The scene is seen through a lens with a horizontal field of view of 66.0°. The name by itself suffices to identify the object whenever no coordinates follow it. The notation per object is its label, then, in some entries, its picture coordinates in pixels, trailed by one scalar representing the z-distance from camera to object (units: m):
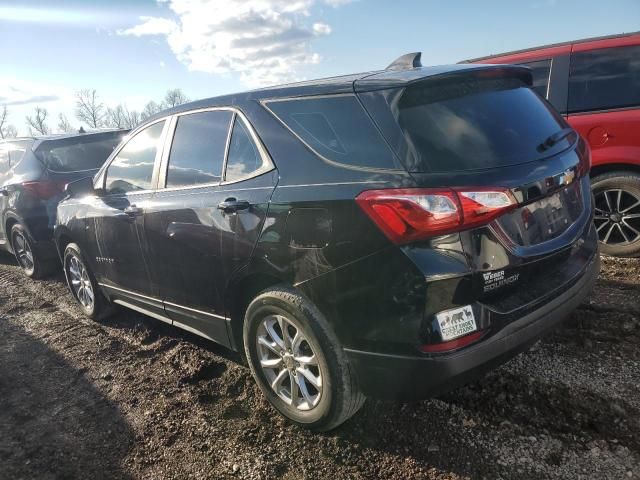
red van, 4.33
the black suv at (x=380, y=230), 2.04
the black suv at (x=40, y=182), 5.91
